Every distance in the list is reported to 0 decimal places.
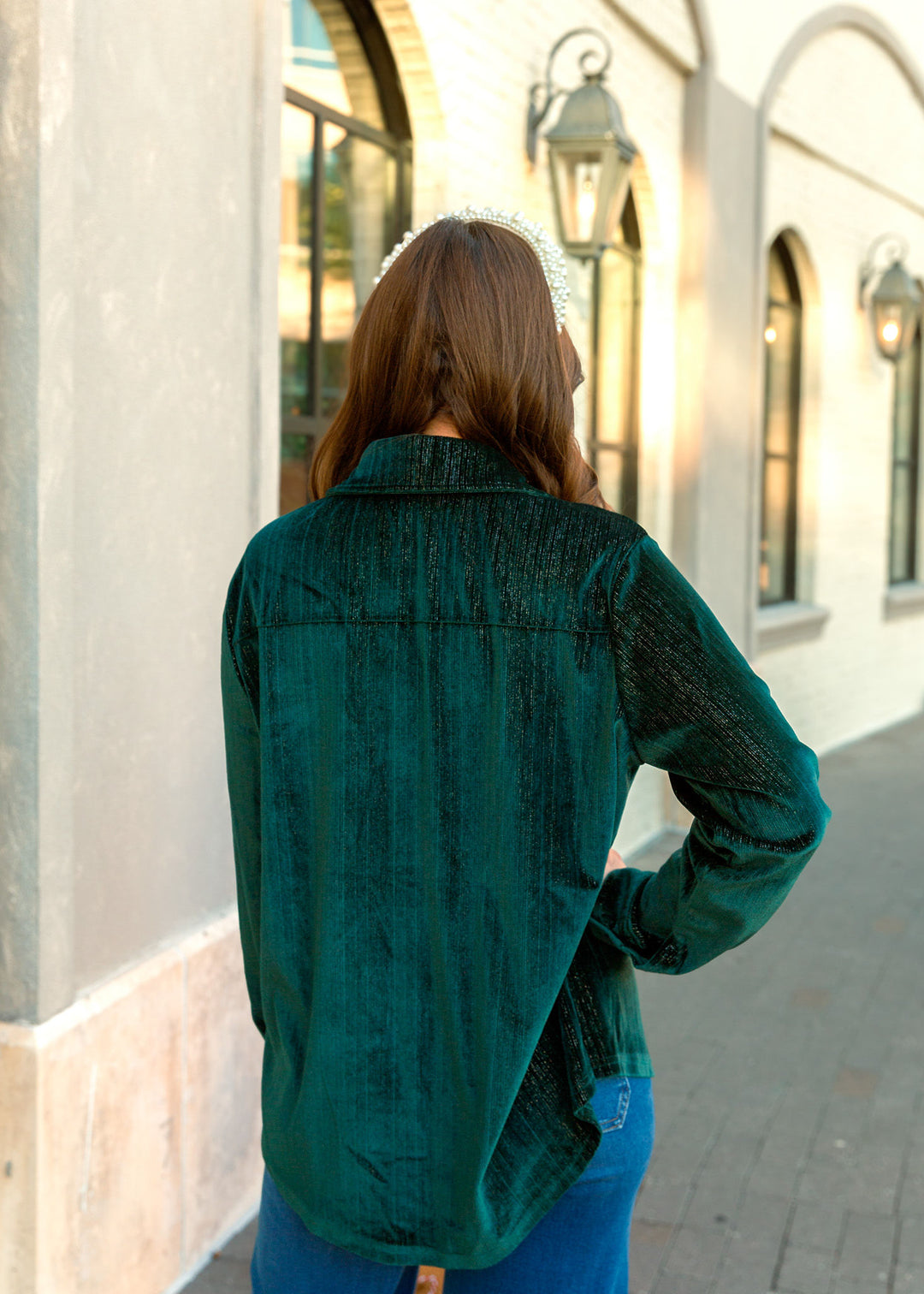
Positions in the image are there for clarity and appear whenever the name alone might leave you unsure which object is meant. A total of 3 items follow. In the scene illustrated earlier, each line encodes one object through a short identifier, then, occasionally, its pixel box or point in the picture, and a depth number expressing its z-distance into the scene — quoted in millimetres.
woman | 1369
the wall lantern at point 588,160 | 5098
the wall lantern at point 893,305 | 9742
